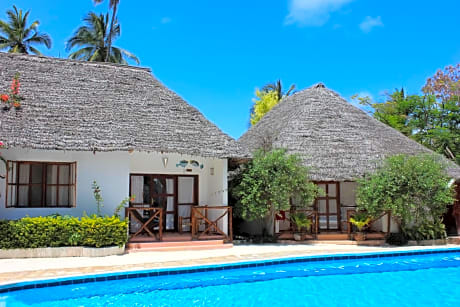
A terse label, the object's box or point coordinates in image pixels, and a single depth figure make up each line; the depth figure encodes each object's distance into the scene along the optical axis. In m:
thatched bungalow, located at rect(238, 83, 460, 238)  13.69
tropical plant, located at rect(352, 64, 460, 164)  21.97
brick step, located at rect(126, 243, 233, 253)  11.24
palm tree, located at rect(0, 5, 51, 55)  29.80
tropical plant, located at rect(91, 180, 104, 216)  11.28
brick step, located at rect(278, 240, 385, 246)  13.15
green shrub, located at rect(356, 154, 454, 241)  12.34
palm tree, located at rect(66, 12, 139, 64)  30.00
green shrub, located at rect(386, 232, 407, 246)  12.95
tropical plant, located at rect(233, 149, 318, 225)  12.09
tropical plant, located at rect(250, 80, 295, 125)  35.97
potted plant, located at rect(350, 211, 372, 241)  13.05
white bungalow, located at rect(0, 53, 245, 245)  11.03
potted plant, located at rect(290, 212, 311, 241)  12.96
